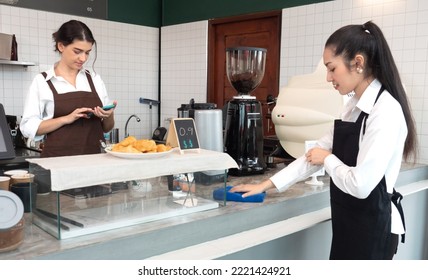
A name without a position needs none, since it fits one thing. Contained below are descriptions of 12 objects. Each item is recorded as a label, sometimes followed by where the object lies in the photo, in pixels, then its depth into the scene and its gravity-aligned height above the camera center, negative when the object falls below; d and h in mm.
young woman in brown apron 1935 -35
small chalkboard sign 1423 -124
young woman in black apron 1186 -120
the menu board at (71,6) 3752 +864
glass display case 1104 -282
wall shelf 3447 +277
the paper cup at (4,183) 1177 -253
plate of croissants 1252 -160
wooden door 3729 +546
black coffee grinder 1869 -117
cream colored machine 2025 -36
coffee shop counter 1052 -402
